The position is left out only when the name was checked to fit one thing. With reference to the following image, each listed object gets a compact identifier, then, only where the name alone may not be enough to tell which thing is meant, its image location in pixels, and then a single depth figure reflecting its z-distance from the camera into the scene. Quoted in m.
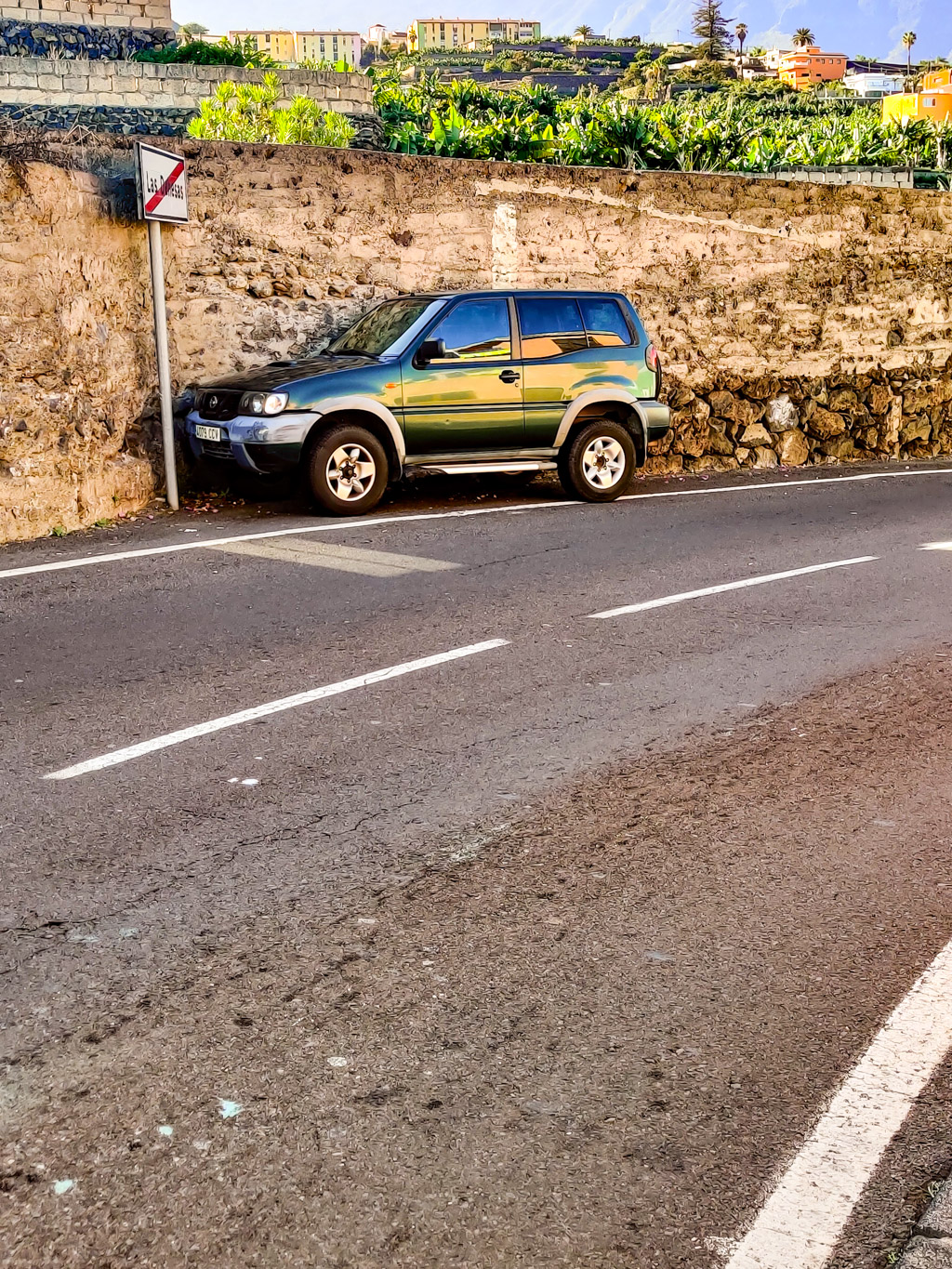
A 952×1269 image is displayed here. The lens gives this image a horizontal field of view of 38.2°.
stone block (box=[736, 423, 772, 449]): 17.22
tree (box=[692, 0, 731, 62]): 154.38
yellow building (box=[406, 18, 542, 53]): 160.28
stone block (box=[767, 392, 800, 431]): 17.41
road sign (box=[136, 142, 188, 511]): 11.62
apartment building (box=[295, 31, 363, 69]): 153.76
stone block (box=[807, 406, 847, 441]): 17.80
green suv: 11.41
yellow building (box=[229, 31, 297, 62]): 151.75
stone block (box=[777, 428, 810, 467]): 17.56
